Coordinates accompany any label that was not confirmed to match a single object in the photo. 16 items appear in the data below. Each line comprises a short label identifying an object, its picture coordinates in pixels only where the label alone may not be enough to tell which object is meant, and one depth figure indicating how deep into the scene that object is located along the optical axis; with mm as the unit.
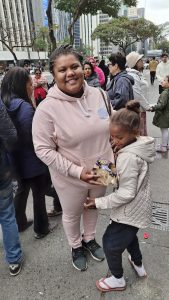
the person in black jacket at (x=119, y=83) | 3656
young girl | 1677
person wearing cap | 4312
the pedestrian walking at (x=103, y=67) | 10688
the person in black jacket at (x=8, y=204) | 2045
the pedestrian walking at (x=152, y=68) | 15414
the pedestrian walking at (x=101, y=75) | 7055
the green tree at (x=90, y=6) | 10875
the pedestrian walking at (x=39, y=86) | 5695
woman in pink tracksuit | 1907
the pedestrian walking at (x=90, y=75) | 4914
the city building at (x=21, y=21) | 65500
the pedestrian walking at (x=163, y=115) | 4676
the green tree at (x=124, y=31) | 42031
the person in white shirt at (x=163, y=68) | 8500
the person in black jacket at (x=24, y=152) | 2402
